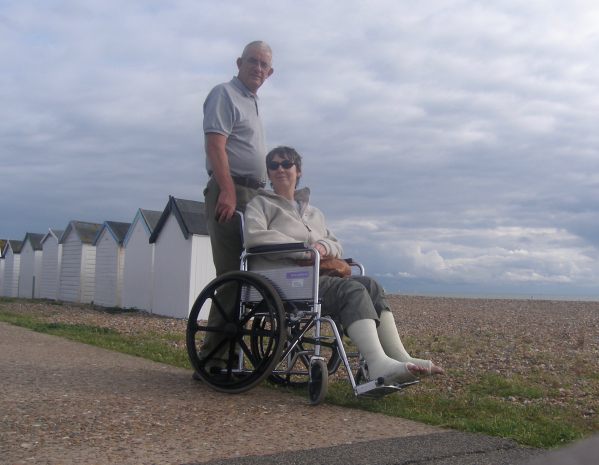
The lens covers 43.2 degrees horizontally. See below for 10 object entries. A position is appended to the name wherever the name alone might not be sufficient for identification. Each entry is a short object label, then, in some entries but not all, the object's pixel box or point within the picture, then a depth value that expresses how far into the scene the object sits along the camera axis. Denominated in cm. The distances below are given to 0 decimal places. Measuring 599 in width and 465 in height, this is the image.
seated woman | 432
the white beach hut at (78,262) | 2559
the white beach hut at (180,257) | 1686
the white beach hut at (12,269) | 3406
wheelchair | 452
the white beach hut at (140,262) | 1894
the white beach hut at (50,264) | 2814
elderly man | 515
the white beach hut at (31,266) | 3095
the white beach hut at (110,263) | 2184
